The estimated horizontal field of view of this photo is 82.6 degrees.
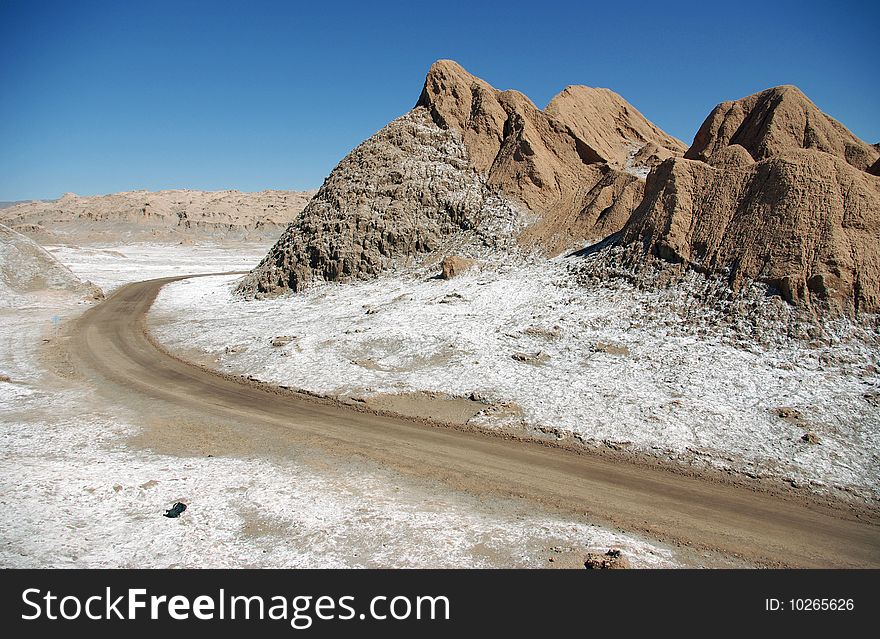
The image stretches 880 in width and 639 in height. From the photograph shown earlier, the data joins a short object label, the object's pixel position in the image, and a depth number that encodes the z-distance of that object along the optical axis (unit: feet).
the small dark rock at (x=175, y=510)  30.48
